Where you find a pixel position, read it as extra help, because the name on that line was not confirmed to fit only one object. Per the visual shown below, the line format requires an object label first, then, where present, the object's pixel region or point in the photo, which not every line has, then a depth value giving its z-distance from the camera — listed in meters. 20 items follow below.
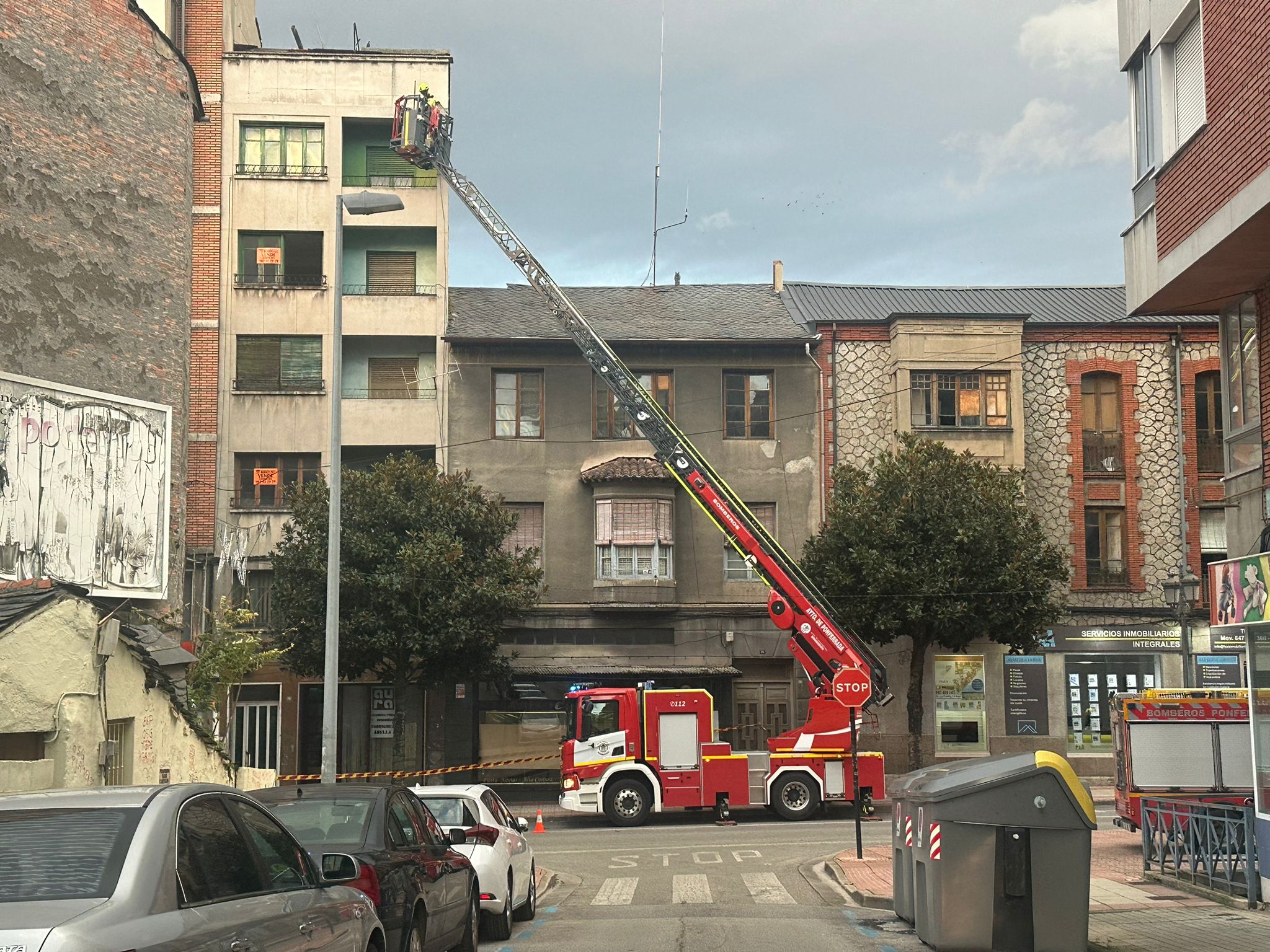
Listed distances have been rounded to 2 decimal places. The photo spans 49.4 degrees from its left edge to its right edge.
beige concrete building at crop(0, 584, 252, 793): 13.59
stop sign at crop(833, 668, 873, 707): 25.44
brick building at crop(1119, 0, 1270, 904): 12.96
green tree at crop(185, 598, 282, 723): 22.45
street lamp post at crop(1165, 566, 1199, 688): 27.12
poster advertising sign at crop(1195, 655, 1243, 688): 35.22
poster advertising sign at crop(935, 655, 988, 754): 35.34
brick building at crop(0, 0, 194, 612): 21.30
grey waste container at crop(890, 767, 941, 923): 12.55
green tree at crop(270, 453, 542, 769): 31.31
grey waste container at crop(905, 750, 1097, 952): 10.90
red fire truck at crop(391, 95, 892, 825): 26.67
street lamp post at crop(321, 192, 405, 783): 17.06
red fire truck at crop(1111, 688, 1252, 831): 20.08
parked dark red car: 8.76
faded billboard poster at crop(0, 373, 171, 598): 19.78
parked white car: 12.66
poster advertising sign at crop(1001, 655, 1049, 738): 35.59
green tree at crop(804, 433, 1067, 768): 32.03
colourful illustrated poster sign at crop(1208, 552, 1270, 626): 13.16
